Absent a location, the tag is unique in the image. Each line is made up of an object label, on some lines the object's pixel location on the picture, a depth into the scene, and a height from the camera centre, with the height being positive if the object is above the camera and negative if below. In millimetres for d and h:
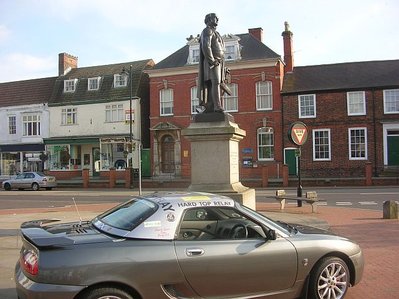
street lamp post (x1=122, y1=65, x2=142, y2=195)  35788 +3110
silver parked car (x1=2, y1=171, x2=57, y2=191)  35250 -1603
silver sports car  4434 -1024
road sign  17734 +915
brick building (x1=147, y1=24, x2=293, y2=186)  35406 +4489
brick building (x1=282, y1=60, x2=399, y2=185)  33344 +2590
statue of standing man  11672 +2359
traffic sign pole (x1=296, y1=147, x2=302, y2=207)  17953 -1449
